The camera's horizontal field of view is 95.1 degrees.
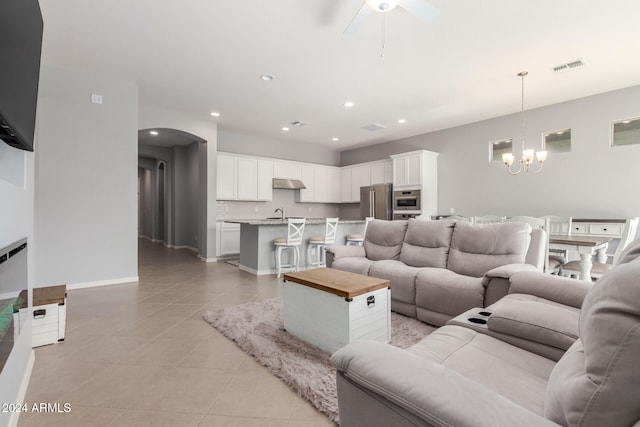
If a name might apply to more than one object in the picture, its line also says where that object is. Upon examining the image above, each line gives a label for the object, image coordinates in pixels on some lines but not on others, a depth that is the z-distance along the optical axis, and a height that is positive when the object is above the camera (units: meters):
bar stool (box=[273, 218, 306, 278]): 4.73 -0.48
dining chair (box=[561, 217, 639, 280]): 3.16 -0.62
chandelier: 4.17 +0.82
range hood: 7.42 +0.73
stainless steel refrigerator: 7.27 +0.27
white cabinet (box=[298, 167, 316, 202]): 8.06 +0.73
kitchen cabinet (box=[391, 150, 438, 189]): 6.54 +1.00
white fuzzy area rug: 1.73 -1.04
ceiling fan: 2.28 +1.61
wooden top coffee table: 2.05 -0.73
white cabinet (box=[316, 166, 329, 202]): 8.34 +0.82
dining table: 2.95 -0.36
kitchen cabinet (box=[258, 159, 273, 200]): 7.23 +0.81
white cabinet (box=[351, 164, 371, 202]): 8.01 +0.94
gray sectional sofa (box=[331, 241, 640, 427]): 0.60 -0.47
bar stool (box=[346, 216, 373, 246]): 5.53 -0.51
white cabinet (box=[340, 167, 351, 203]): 8.53 +0.80
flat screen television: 1.16 +0.67
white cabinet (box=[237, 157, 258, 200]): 6.92 +0.80
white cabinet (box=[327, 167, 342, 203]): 8.63 +0.80
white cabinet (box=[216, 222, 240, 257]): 6.40 -0.61
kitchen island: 4.93 -0.54
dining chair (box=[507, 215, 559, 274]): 3.06 -0.18
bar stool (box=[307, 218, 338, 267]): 5.16 -0.57
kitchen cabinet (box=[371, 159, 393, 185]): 7.49 +1.04
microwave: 6.61 +0.27
